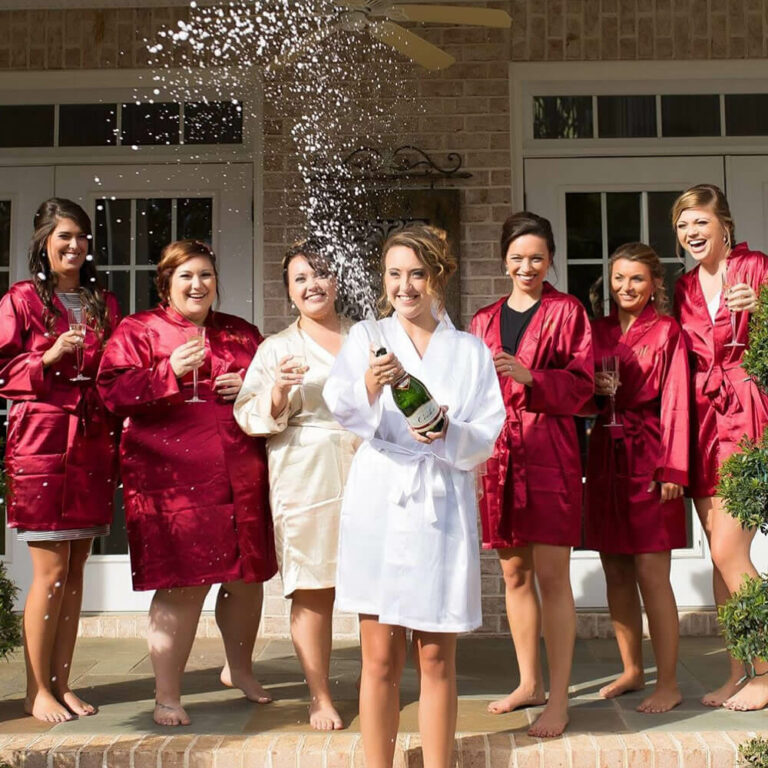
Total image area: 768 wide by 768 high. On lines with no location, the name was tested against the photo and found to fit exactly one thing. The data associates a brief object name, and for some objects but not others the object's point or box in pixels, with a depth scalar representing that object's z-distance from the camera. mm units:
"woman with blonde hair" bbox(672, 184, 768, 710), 3807
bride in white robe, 3053
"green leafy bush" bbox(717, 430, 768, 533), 3004
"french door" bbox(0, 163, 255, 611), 5645
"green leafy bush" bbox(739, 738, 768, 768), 3006
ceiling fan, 4301
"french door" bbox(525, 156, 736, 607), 5656
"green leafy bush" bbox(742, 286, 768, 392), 3053
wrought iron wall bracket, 5500
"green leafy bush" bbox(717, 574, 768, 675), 2999
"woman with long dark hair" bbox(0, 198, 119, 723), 3801
